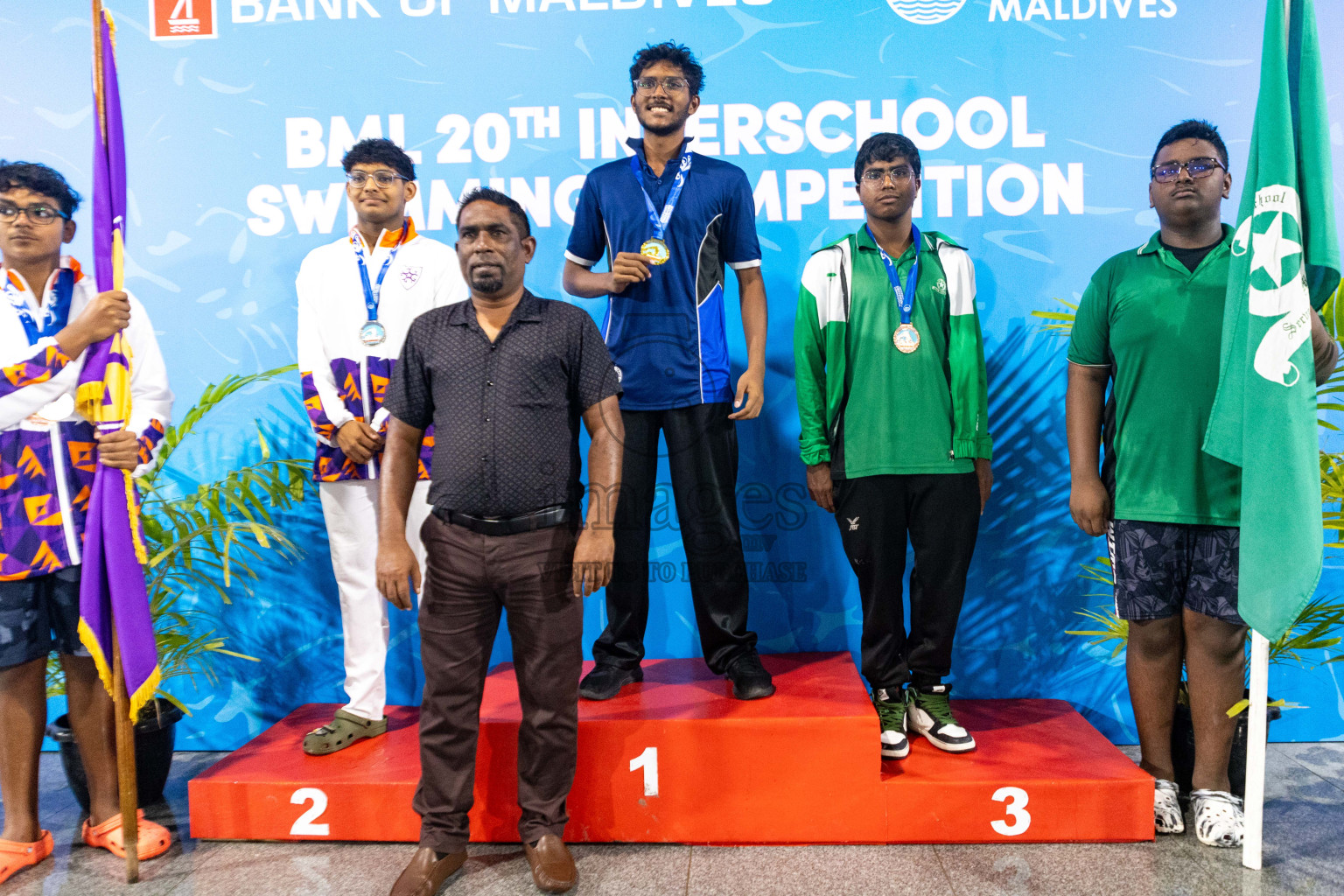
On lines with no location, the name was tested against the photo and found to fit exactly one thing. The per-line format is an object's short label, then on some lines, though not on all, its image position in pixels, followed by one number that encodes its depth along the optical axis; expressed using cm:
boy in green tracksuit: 283
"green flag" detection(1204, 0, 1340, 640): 235
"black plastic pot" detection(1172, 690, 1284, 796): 279
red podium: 264
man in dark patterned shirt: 238
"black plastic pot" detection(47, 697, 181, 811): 293
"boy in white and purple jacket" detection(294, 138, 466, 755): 290
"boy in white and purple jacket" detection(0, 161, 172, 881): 251
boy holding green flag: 259
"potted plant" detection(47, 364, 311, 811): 302
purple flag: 252
